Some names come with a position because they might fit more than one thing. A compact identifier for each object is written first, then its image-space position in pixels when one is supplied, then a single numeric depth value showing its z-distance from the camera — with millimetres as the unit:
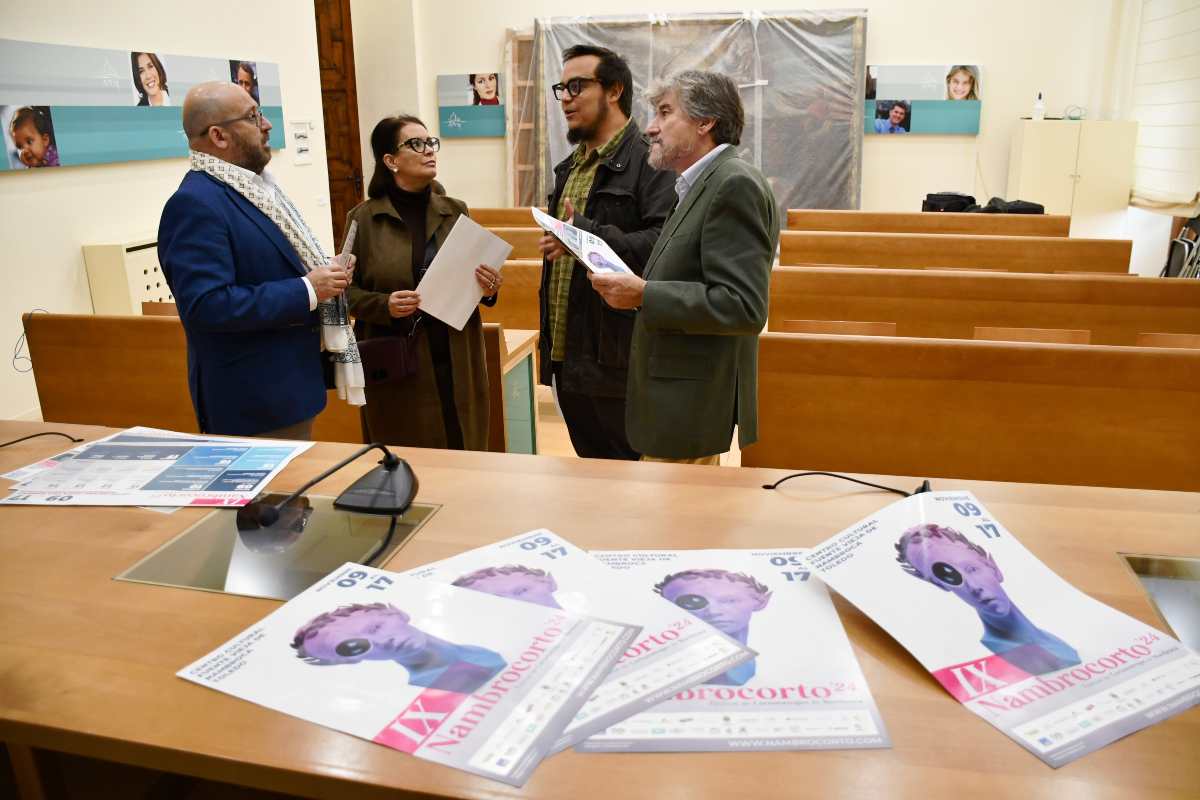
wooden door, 8367
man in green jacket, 1901
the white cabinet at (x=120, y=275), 4281
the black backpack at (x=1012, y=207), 6656
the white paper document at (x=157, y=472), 1418
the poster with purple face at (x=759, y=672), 835
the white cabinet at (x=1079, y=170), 7293
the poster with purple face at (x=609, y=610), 889
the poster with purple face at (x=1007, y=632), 863
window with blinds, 6219
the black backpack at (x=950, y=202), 7289
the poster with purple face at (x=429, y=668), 839
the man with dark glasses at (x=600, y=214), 2561
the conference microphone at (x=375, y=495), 1334
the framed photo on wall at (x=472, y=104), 8852
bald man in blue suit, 2027
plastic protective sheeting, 8094
